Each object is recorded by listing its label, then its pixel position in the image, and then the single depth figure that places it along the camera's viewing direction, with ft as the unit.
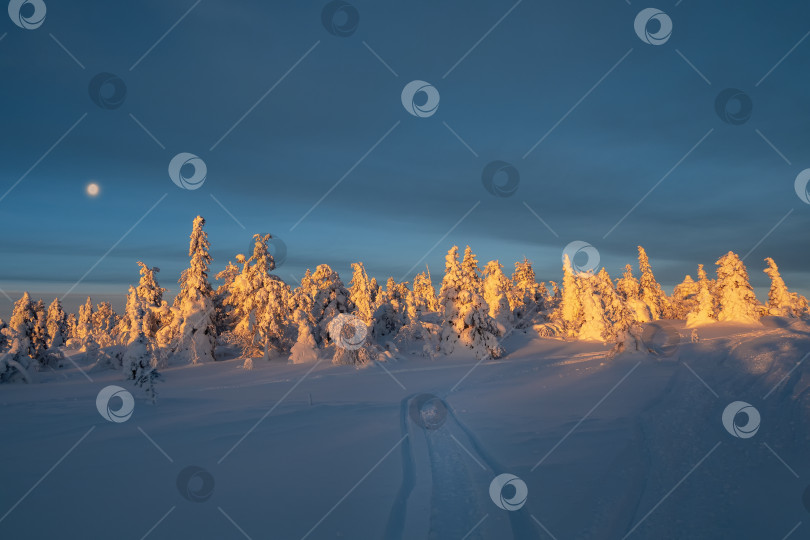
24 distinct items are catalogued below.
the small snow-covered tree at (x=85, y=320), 309.83
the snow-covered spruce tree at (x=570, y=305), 168.96
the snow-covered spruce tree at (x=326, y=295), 137.08
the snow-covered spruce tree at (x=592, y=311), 149.69
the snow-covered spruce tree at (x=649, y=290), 232.12
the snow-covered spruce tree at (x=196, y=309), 117.39
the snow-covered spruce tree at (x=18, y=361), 88.17
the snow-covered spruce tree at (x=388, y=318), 154.71
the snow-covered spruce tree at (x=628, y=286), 222.60
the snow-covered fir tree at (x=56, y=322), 136.13
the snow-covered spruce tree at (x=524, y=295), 211.00
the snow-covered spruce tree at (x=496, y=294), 181.16
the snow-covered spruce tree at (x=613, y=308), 108.27
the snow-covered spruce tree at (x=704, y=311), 177.17
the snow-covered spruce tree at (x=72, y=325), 383.24
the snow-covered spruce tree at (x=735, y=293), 166.81
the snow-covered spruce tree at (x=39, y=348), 109.10
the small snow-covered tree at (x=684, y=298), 250.57
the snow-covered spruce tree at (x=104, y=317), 358.64
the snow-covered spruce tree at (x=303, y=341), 113.80
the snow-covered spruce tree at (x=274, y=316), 118.93
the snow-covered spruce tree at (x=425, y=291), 290.15
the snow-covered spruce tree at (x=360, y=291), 149.68
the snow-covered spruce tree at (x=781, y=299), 192.24
